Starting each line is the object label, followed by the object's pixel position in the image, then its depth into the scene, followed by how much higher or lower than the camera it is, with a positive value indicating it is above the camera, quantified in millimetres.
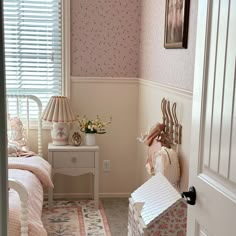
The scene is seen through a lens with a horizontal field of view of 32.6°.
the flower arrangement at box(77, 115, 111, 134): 3727 -683
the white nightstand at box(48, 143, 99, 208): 3629 -973
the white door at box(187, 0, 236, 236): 1255 -235
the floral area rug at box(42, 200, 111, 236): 3203 -1418
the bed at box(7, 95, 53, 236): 2113 -883
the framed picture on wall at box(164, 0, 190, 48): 2447 +195
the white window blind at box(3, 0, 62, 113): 3789 +27
